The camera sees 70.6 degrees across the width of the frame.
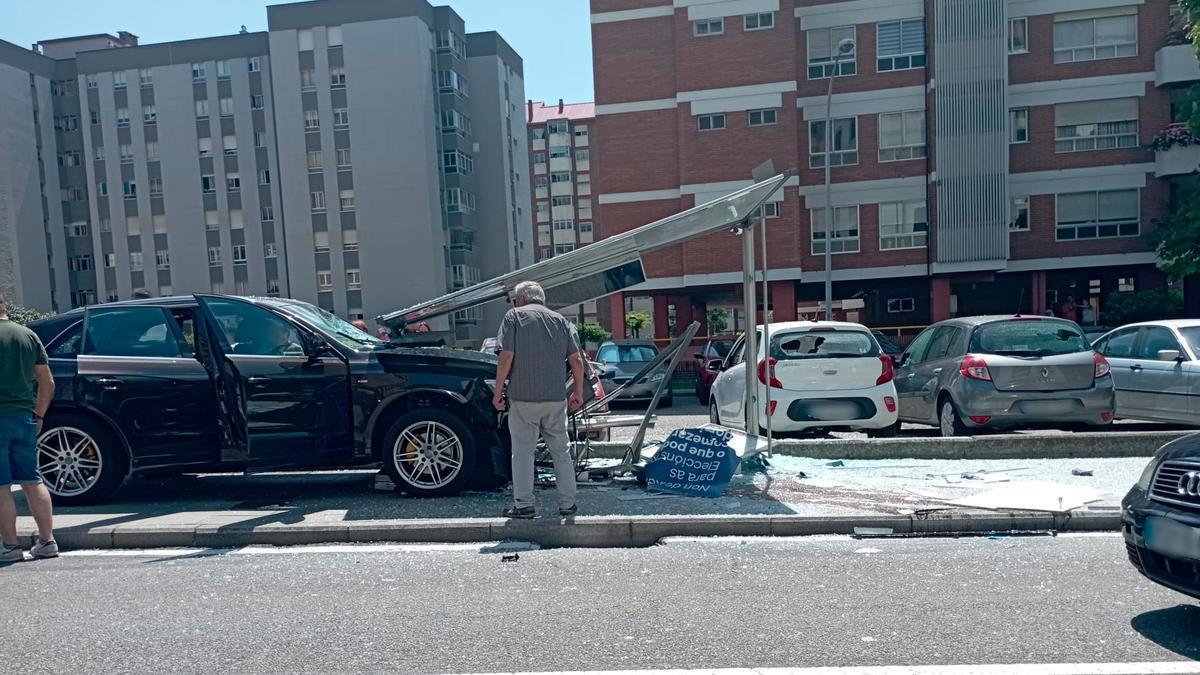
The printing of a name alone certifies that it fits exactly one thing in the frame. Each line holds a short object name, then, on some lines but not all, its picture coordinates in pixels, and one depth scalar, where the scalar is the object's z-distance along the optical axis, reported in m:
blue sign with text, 7.19
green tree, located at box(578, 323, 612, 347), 41.44
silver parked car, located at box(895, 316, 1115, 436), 9.38
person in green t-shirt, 5.79
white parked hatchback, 9.52
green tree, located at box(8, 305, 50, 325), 40.66
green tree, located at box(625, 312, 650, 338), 44.60
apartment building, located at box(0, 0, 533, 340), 49.44
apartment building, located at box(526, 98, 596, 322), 77.75
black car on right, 3.75
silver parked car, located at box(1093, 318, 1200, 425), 9.73
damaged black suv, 7.12
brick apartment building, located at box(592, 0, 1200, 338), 31.27
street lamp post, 28.05
